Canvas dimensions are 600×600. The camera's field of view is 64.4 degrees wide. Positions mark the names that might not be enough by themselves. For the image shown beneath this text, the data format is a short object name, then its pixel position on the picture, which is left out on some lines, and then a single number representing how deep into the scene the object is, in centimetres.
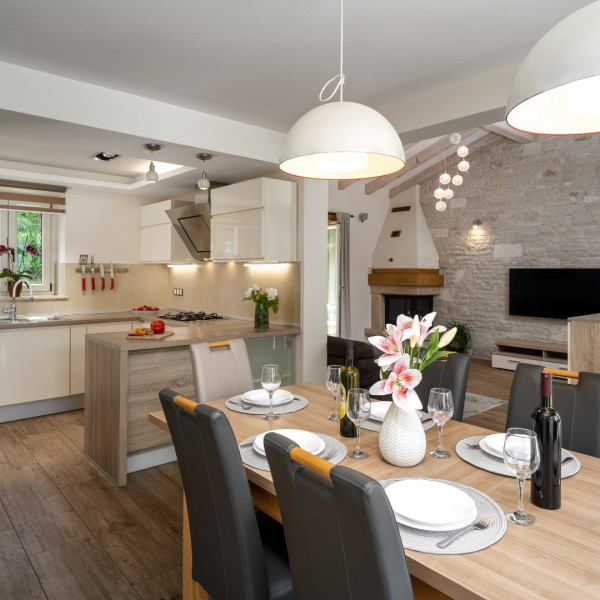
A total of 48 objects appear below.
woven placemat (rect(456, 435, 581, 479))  136
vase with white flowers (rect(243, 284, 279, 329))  397
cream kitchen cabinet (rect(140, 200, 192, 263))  503
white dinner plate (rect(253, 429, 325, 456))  152
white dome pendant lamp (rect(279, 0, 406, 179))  140
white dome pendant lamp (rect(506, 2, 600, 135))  87
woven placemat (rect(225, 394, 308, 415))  198
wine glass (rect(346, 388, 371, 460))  146
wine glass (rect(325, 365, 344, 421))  181
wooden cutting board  322
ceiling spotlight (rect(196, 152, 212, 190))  354
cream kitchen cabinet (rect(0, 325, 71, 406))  403
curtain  771
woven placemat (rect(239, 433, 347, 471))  143
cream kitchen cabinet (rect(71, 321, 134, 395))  437
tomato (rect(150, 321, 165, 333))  346
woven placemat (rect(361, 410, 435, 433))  178
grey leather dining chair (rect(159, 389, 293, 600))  130
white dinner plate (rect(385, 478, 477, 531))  106
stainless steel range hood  451
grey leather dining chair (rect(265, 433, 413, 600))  84
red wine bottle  113
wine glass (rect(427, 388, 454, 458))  147
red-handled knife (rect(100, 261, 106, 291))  528
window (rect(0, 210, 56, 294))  477
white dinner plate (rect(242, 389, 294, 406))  204
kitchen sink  430
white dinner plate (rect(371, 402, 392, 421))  188
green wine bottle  168
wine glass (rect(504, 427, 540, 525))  106
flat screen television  619
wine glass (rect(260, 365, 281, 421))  184
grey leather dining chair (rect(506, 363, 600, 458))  168
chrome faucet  450
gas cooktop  467
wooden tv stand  633
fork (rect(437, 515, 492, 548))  100
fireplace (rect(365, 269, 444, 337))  767
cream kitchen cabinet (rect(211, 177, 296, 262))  378
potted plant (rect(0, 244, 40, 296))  450
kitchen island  296
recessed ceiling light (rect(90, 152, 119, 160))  425
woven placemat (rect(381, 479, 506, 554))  98
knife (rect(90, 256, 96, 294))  521
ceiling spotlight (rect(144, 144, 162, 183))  328
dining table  86
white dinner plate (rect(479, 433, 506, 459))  148
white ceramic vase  141
